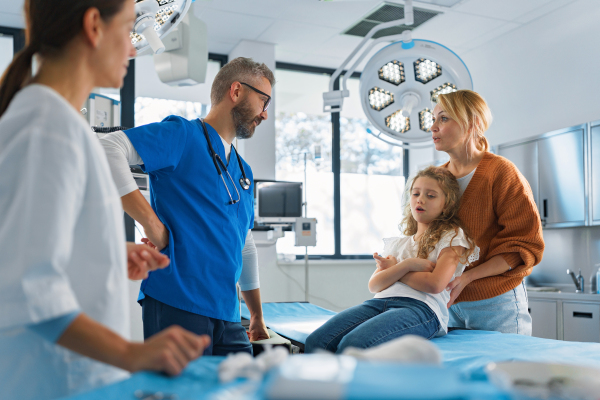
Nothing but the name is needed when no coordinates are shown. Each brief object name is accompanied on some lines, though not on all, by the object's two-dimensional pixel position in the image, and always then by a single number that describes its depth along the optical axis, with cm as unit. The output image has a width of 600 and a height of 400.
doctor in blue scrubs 157
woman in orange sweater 194
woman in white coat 70
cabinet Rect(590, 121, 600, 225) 353
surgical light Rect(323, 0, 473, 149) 224
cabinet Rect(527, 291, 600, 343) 335
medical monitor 428
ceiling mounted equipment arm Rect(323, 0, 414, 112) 262
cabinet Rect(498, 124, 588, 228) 366
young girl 174
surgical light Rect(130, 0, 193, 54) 164
